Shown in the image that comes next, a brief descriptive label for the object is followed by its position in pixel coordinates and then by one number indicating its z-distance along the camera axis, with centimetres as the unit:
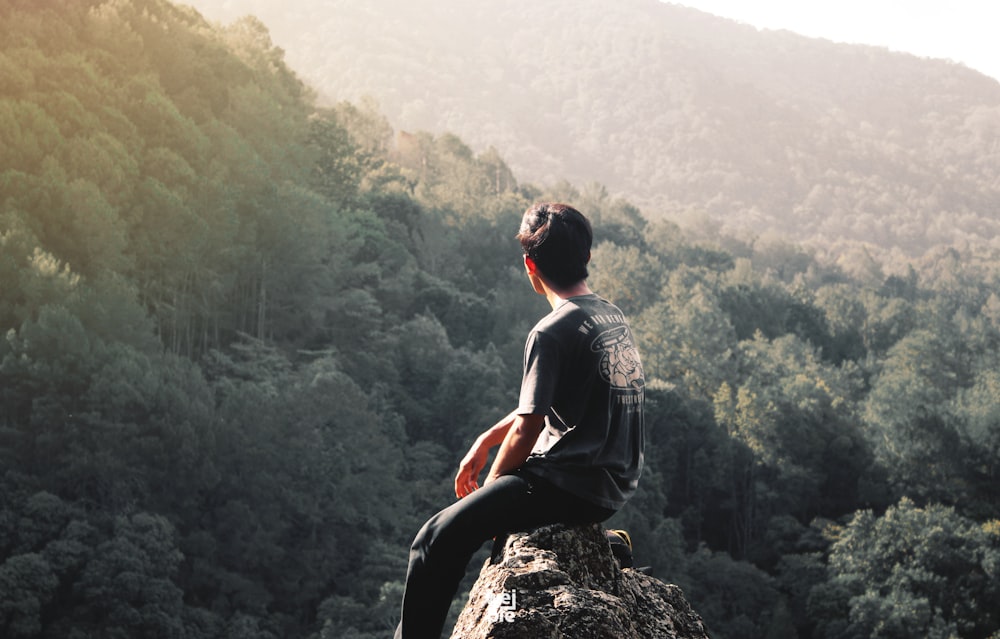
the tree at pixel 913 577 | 3020
